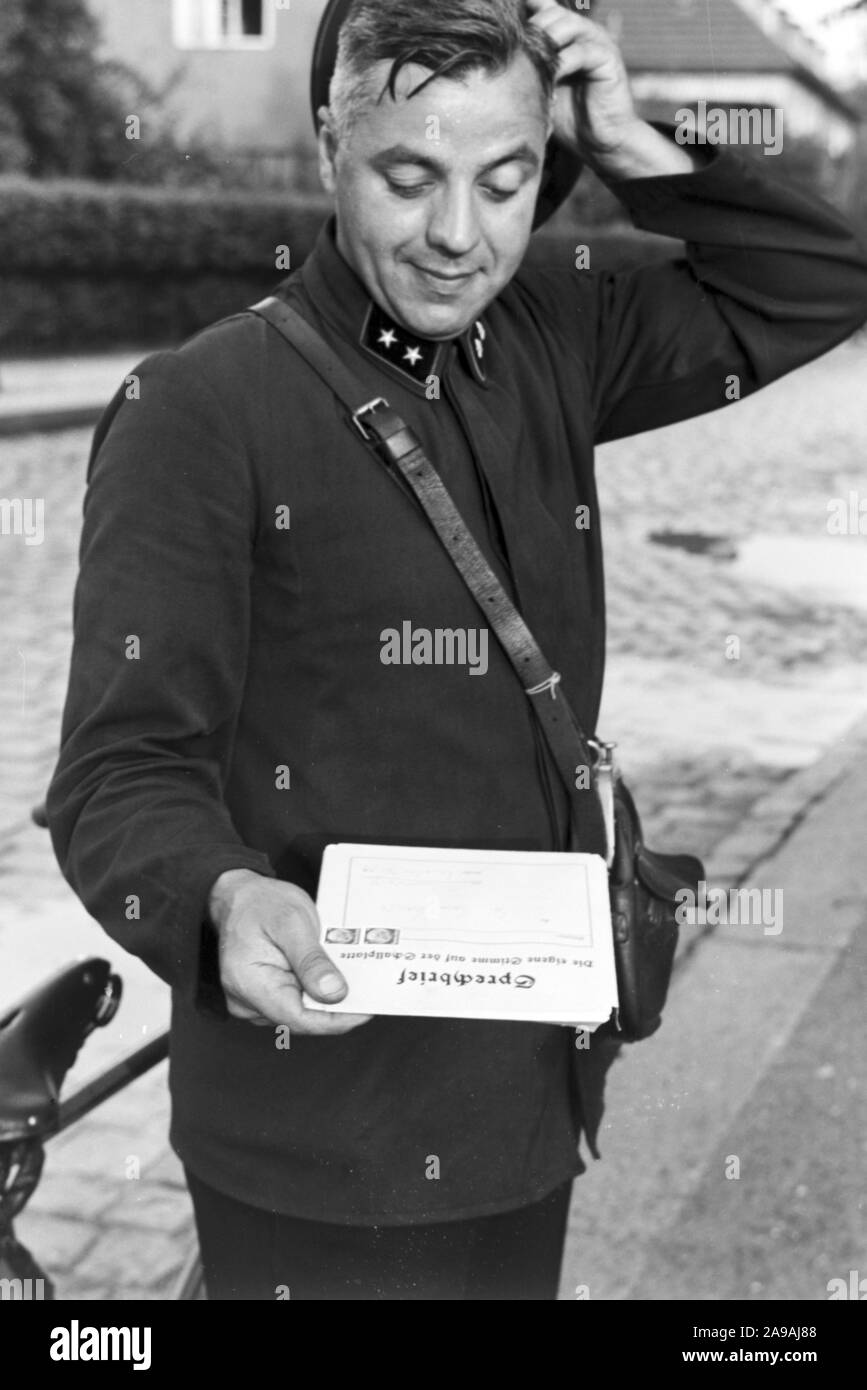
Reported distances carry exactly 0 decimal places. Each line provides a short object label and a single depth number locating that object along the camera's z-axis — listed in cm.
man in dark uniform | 166
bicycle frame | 232
